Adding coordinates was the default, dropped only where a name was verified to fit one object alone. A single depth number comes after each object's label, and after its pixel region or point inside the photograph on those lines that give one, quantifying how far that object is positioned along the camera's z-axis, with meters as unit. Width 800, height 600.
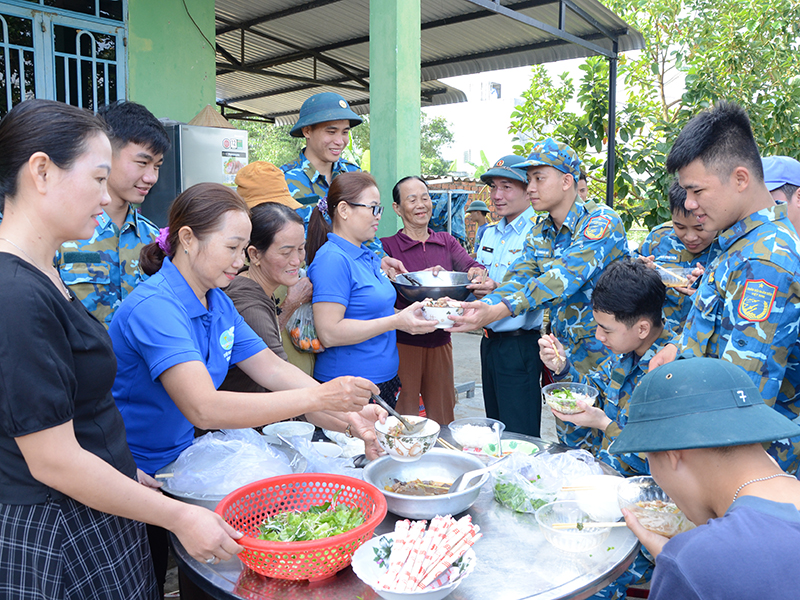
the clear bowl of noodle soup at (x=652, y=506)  1.56
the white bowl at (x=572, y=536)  1.56
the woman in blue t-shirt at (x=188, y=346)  1.79
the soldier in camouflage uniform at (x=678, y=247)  2.82
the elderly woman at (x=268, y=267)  2.61
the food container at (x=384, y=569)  1.32
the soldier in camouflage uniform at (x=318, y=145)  3.68
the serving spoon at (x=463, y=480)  1.76
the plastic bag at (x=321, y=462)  2.01
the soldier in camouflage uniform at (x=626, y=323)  2.49
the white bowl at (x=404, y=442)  1.83
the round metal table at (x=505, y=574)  1.42
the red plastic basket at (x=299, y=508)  1.37
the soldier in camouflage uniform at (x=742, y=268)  1.78
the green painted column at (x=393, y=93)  4.70
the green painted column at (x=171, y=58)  5.32
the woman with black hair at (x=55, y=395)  1.26
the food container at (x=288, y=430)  2.23
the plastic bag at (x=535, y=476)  1.83
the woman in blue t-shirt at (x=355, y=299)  2.97
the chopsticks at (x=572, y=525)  1.58
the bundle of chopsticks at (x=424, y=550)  1.35
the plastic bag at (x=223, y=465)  1.79
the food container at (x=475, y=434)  2.22
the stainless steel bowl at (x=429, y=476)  1.67
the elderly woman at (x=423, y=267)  4.02
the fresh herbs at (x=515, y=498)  1.82
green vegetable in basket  1.49
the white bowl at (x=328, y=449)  2.18
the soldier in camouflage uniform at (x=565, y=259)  3.14
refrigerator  4.98
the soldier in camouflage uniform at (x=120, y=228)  2.62
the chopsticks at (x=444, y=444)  2.15
